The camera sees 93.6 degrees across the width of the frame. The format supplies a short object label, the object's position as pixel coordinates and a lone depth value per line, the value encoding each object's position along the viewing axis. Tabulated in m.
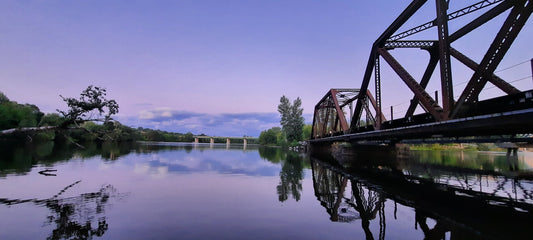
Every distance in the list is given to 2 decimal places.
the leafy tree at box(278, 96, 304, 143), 122.69
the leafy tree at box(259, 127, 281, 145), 172.80
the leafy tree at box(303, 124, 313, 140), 137.86
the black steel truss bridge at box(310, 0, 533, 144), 11.87
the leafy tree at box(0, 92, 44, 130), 66.50
